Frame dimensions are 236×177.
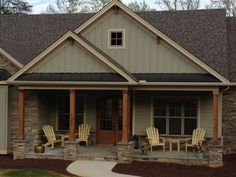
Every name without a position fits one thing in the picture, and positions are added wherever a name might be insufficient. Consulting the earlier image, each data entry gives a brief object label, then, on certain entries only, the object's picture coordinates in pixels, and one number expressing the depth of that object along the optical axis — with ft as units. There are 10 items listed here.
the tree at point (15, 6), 162.81
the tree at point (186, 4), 137.88
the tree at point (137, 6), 164.11
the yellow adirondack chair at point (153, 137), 59.82
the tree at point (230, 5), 123.85
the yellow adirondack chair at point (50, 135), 62.23
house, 56.59
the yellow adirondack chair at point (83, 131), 63.57
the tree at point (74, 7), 155.43
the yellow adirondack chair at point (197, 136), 59.06
